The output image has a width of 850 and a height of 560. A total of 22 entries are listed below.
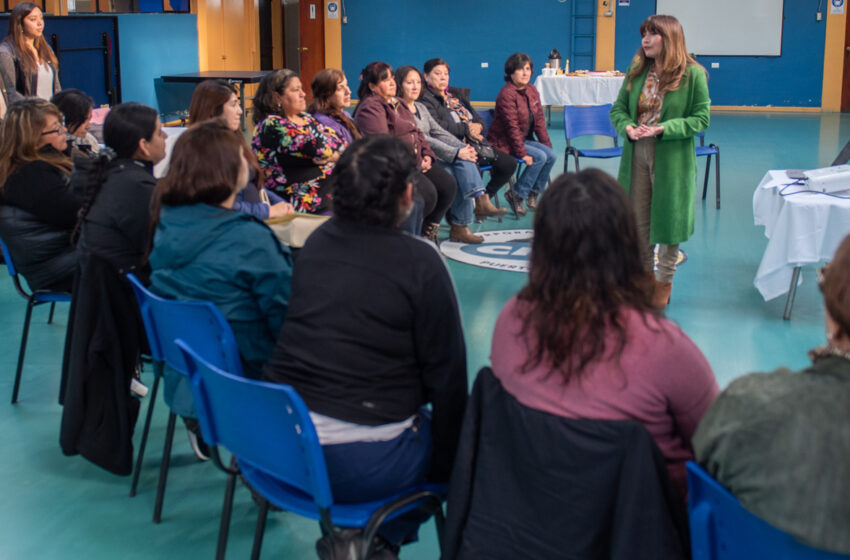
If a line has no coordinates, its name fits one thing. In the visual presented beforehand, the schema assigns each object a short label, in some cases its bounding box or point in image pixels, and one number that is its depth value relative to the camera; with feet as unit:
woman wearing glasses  11.00
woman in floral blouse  13.88
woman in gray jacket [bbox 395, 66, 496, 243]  19.57
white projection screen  50.06
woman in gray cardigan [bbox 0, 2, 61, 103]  18.12
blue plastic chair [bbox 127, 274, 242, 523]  7.06
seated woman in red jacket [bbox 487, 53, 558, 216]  22.34
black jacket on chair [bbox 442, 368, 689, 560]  4.83
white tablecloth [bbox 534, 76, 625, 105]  36.96
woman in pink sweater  5.00
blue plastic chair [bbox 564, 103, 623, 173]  24.64
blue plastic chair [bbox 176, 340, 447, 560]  5.56
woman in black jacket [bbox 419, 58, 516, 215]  20.35
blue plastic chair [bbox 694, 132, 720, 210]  22.97
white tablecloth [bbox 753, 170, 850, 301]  13.32
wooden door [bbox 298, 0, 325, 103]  54.75
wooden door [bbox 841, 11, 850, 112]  49.39
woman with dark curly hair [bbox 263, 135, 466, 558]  5.99
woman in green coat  13.34
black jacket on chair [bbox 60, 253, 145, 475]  8.86
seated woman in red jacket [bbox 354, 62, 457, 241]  17.30
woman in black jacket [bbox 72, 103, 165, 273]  9.34
